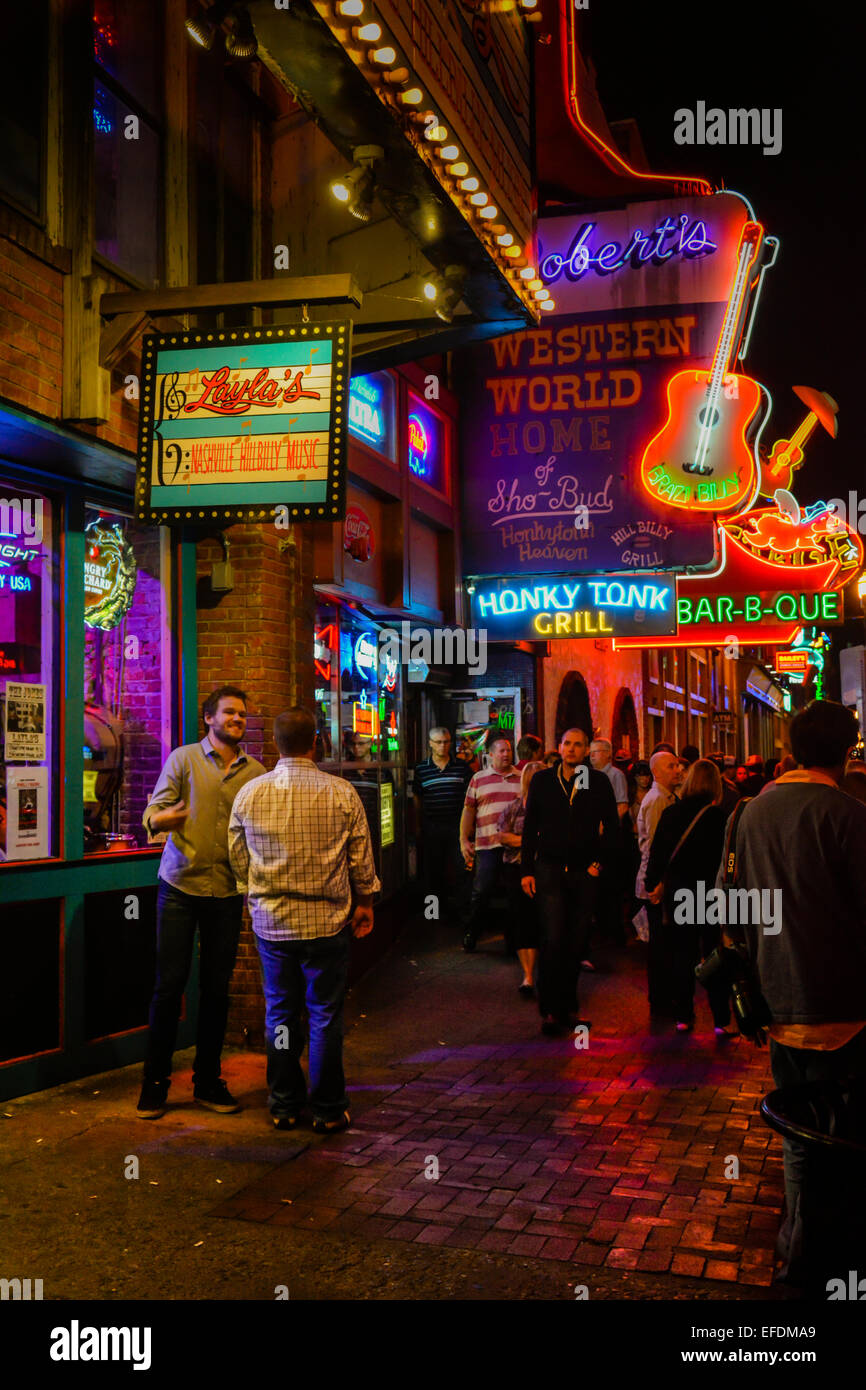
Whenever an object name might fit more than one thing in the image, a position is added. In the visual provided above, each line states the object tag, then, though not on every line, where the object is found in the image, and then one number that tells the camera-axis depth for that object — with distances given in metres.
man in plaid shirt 5.51
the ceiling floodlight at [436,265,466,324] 6.72
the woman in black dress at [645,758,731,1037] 7.94
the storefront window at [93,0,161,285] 6.64
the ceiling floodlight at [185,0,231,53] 4.55
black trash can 3.63
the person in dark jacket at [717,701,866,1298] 3.81
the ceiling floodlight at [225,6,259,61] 4.65
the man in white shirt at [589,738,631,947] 11.30
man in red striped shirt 10.02
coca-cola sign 9.47
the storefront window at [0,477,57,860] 6.03
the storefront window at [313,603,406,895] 9.30
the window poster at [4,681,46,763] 6.04
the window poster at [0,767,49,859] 6.00
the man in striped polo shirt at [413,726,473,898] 11.40
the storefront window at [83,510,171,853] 6.68
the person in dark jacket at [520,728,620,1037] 7.69
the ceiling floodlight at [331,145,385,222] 5.40
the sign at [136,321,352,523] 5.90
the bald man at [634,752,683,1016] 8.17
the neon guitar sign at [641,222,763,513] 11.10
